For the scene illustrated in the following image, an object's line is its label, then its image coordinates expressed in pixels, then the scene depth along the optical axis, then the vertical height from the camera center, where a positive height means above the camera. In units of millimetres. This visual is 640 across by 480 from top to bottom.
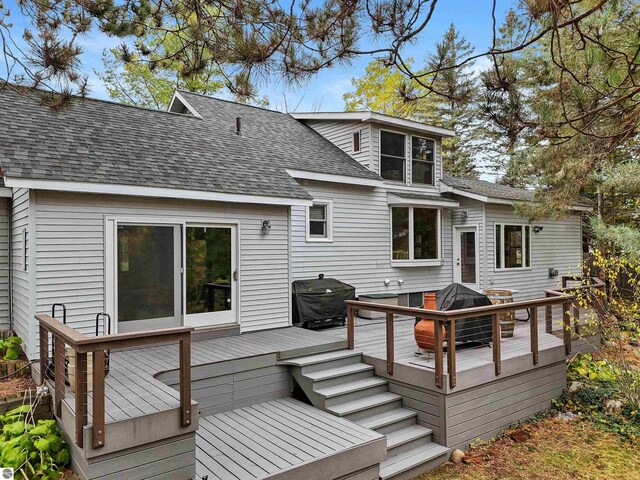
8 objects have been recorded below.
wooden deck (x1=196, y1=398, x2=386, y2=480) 3799 -1938
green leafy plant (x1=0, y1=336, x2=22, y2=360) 5578 -1326
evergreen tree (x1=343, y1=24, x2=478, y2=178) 19969 +6431
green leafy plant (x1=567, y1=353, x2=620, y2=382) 7051 -2100
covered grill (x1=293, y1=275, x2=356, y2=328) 7953 -1053
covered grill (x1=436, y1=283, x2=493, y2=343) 6184 -862
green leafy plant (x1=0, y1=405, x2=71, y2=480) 3545 -1708
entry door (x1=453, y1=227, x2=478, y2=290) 11680 -323
